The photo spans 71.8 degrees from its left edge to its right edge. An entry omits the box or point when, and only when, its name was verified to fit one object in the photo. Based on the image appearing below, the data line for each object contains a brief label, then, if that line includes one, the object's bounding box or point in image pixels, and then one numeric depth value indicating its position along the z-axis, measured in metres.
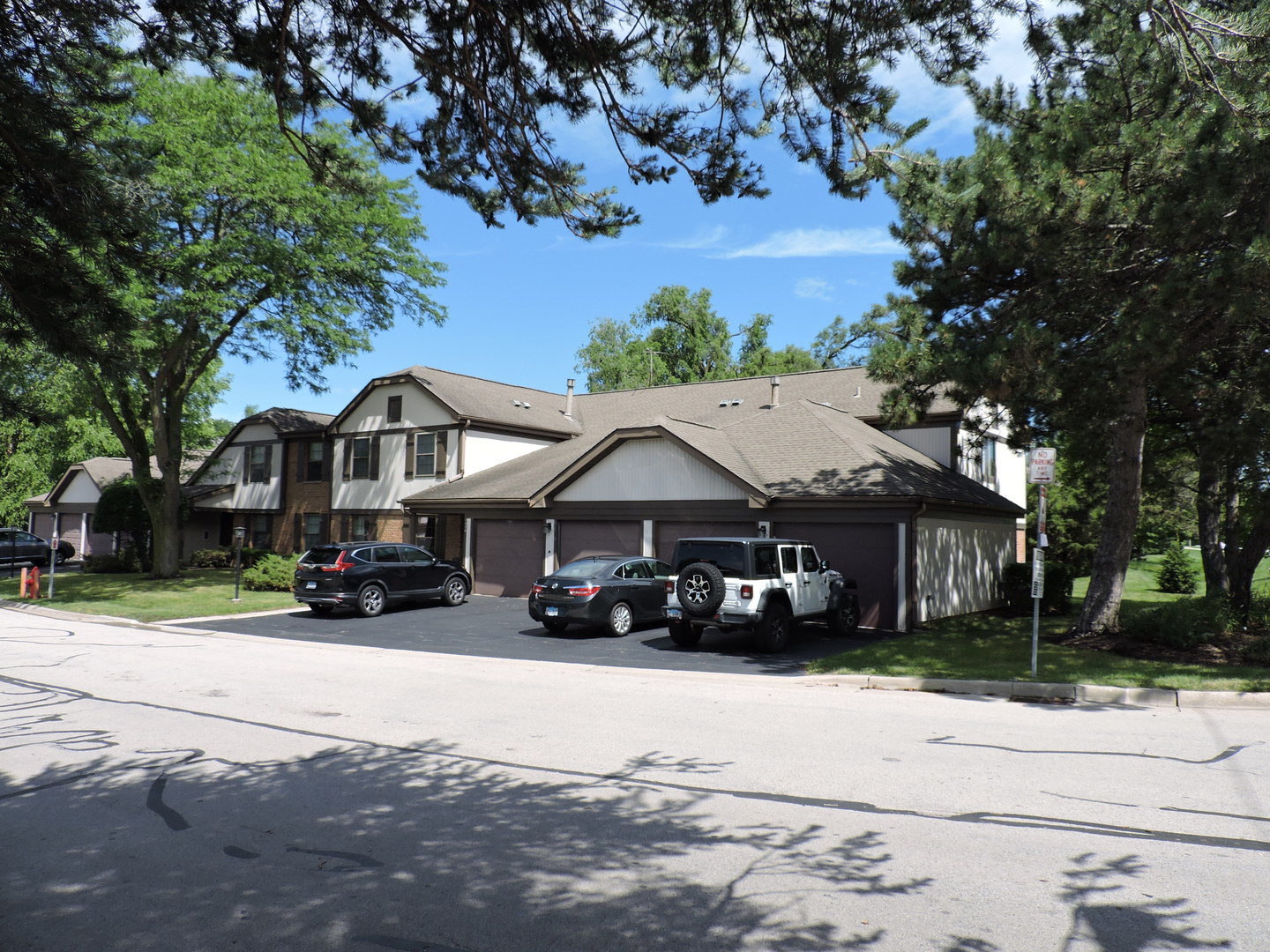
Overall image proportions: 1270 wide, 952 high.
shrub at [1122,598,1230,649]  15.06
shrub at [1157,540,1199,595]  32.06
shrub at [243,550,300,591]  27.56
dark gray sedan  17.72
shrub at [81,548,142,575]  34.62
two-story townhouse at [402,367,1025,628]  19.69
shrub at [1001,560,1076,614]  23.14
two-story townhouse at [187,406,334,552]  35.00
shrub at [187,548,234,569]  36.66
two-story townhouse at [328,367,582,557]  30.47
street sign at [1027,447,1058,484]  11.81
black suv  21.36
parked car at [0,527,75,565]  38.09
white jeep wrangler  15.39
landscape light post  24.28
